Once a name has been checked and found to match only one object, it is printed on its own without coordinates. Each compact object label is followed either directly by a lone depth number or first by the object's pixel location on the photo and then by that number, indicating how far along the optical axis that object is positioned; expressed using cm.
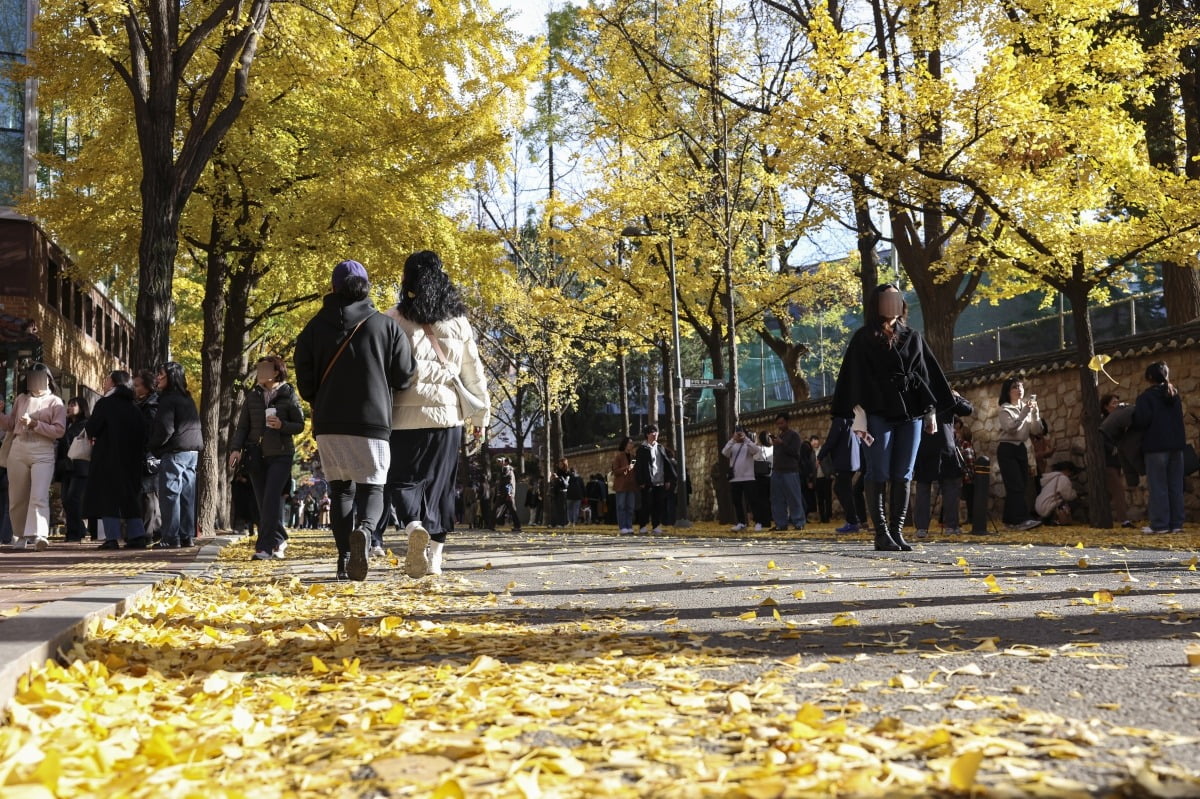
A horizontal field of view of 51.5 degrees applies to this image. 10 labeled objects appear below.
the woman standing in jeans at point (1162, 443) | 1320
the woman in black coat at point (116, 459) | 1290
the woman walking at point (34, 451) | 1266
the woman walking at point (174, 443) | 1221
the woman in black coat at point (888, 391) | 937
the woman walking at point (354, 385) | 758
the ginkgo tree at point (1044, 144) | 1474
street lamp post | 2516
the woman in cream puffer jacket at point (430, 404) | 803
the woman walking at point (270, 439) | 1077
